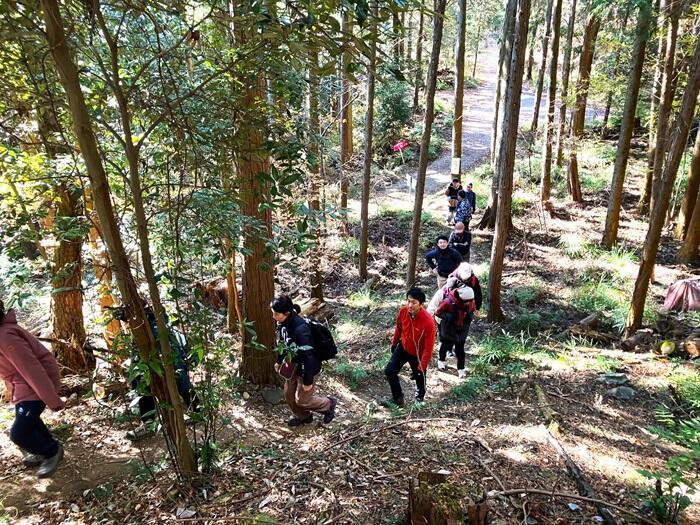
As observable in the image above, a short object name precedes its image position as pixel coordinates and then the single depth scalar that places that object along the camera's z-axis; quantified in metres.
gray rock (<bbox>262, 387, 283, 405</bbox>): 6.75
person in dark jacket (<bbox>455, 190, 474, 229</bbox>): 12.48
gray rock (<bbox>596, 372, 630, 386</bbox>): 6.69
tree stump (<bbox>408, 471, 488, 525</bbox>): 2.94
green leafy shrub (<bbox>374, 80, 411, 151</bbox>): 23.16
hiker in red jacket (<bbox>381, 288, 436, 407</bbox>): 5.87
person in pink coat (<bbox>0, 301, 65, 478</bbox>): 4.21
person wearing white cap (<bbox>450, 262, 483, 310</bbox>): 7.07
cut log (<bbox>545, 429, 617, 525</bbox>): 3.38
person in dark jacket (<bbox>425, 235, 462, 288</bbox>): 9.22
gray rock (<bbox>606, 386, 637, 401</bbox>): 6.35
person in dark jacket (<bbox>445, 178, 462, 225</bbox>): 13.84
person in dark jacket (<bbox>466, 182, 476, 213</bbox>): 13.42
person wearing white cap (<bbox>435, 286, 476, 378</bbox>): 6.89
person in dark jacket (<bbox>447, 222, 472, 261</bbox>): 11.34
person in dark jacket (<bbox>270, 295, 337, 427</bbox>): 5.14
